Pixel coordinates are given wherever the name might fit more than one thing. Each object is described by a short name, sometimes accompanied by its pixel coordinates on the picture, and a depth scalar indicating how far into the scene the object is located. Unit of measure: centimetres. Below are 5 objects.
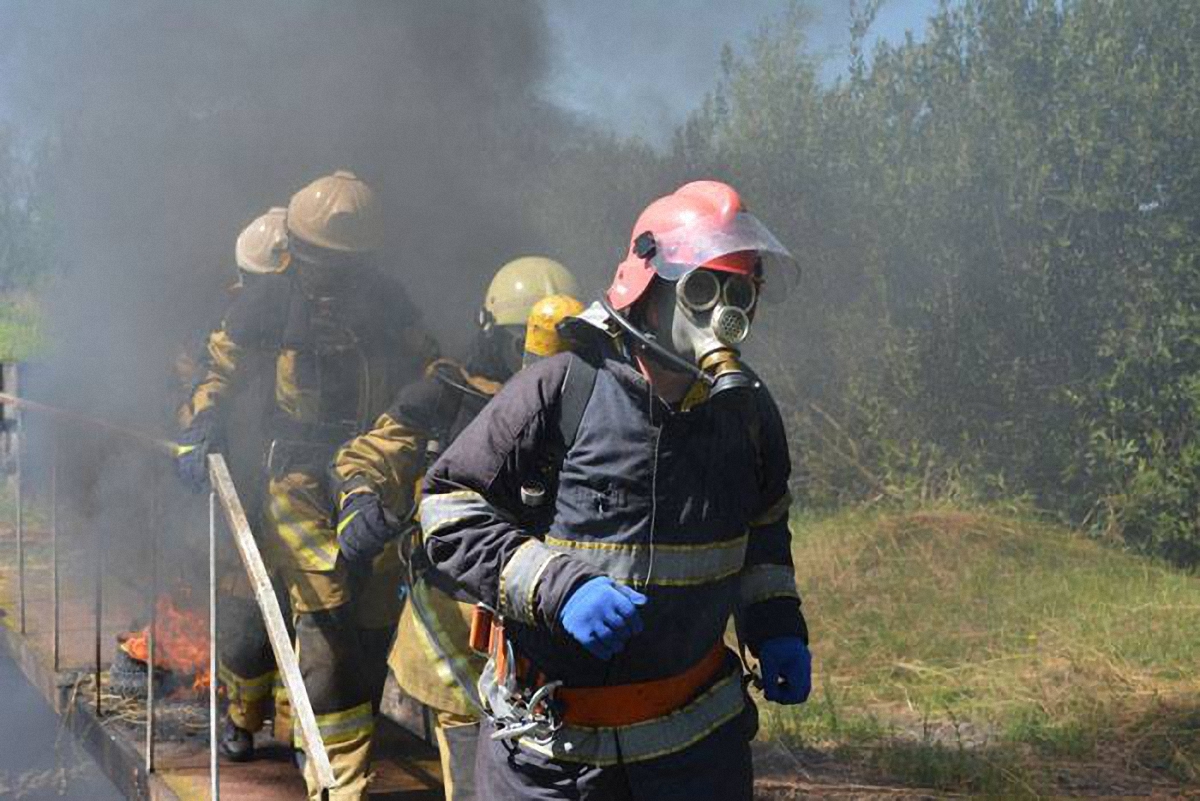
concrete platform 409
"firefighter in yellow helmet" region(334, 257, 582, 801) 356
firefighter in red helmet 227
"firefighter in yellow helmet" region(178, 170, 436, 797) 419
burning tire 498
